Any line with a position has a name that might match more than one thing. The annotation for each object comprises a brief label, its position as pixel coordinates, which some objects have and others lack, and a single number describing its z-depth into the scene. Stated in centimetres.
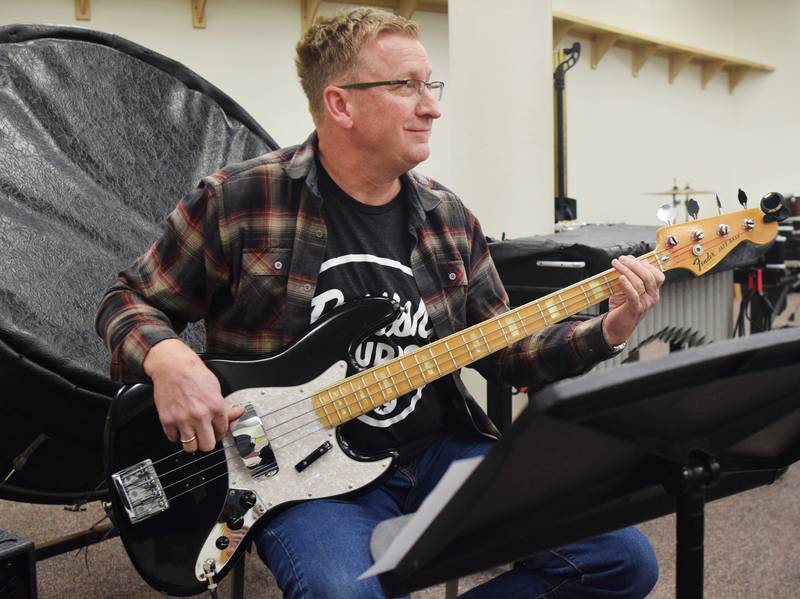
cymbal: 765
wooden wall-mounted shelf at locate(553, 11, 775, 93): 741
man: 149
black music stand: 82
